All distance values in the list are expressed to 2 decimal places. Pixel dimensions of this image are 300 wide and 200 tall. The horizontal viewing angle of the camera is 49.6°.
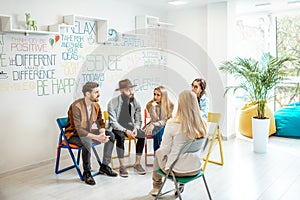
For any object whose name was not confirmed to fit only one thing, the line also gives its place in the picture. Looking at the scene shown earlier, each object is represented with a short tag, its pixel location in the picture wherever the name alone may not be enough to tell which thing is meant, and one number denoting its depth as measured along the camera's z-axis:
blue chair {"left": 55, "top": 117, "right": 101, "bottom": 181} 3.48
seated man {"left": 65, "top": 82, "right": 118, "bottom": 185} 3.46
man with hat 3.62
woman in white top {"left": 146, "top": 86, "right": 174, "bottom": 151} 3.67
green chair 2.51
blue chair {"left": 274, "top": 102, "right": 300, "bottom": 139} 5.30
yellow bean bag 5.26
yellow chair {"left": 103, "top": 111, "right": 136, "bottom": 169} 3.86
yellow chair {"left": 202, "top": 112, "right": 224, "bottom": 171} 3.87
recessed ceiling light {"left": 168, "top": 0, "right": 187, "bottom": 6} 4.97
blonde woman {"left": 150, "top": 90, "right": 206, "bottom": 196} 2.61
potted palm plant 4.28
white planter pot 4.44
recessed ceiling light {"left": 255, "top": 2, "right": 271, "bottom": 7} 5.16
